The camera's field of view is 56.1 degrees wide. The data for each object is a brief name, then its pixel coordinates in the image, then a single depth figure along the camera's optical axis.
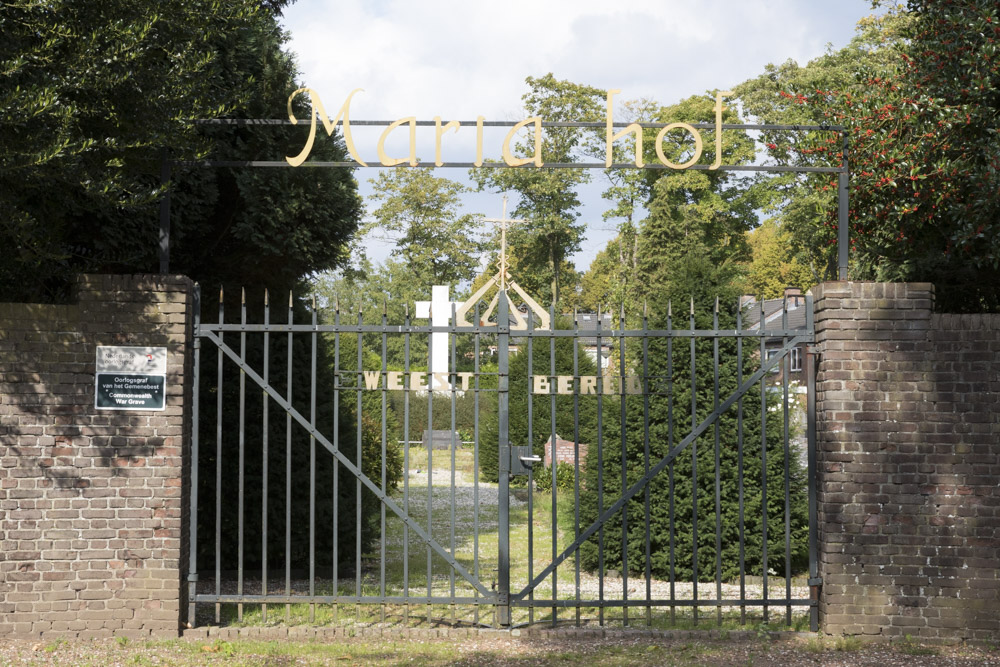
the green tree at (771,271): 45.31
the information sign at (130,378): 6.69
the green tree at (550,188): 34.41
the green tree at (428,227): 39.72
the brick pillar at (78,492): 6.66
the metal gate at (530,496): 6.77
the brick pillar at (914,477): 6.66
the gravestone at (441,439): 27.89
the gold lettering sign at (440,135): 6.70
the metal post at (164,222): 6.90
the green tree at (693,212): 29.62
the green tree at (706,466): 9.55
